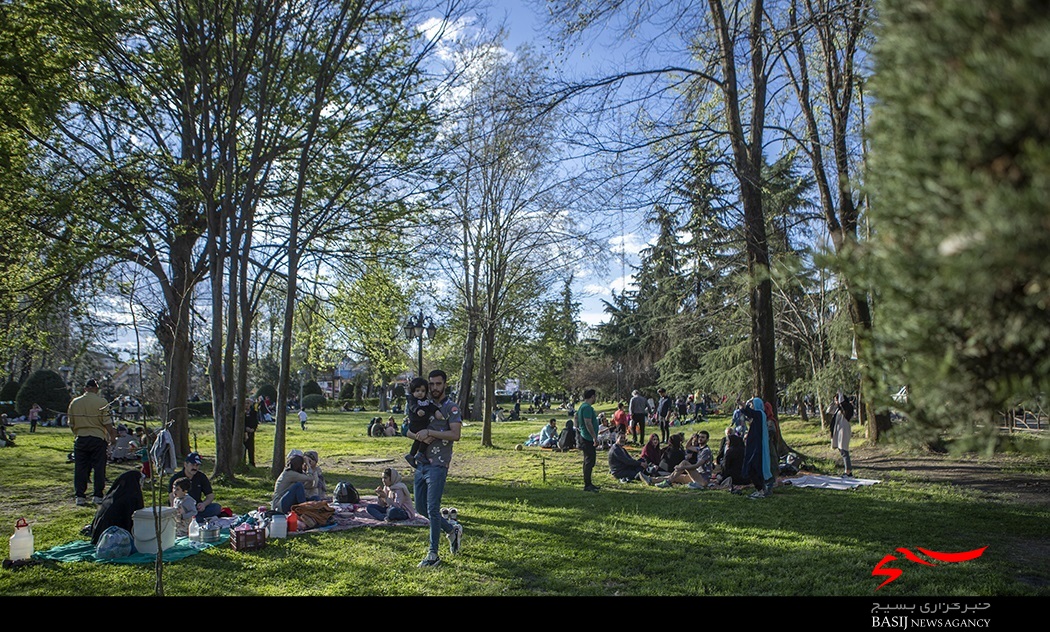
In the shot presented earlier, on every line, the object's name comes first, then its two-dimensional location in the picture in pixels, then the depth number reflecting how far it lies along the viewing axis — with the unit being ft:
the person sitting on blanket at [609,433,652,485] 41.75
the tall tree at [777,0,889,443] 39.47
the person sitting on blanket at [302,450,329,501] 30.91
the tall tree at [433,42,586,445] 62.59
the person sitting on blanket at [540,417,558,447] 63.57
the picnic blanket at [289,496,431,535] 27.14
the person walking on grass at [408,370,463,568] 20.57
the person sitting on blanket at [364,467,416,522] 27.99
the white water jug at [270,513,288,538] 24.86
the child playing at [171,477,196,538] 26.13
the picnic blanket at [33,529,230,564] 21.67
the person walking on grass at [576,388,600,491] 37.22
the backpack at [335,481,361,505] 31.48
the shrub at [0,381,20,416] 108.99
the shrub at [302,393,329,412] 151.12
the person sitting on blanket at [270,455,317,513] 26.91
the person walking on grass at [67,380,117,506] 31.53
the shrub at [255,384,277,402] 144.56
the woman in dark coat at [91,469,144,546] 23.16
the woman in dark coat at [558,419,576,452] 61.57
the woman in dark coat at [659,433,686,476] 42.57
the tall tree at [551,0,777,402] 33.37
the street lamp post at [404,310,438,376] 67.37
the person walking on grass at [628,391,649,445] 67.41
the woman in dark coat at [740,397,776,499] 34.06
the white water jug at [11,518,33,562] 20.99
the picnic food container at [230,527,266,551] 23.08
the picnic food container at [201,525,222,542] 24.29
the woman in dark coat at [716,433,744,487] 36.68
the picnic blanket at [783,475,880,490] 36.94
